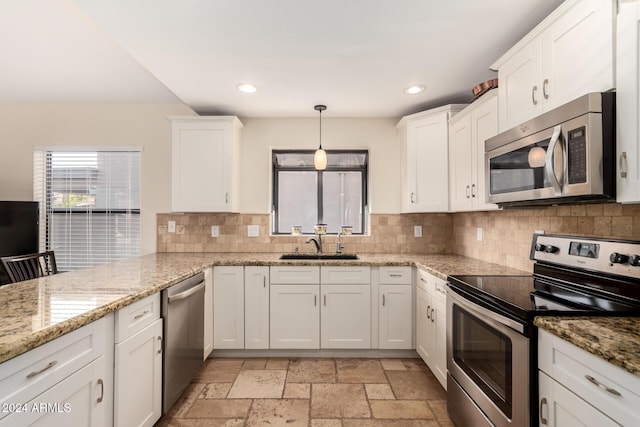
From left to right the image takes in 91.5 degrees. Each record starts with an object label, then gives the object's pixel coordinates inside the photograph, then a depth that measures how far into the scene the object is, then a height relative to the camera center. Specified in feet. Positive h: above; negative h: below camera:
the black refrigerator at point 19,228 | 9.67 -0.38
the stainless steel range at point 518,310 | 3.98 -1.33
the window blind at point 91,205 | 11.03 +0.39
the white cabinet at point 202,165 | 9.96 +1.65
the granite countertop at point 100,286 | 3.48 -1.25
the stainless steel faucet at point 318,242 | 10.56 -0.85
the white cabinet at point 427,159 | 9.30 +1.79
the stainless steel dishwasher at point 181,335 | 6.14 -2.64
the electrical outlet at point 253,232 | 11.05 -0.55
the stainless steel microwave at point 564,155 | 3.87 +0.90
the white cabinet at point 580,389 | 2.78 -1.73
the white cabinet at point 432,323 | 7.17 -2.67
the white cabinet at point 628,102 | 3.58 +1.36
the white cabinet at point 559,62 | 4.03 +2.41
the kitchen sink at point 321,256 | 10.49 -1.33
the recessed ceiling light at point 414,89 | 8.59 +3.58
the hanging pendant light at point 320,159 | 9.59 +1.78
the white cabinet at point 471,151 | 7.08 +1.74
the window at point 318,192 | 11.61 +0.93
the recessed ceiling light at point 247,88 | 8.39 +3.54
